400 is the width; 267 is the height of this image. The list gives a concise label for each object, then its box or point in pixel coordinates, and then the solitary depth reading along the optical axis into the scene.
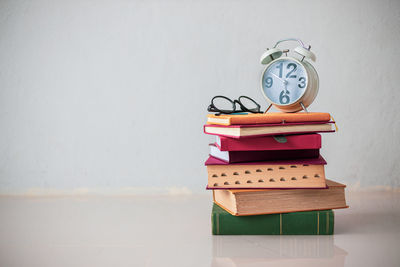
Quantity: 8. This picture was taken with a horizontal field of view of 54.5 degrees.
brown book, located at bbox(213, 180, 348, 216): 1.27
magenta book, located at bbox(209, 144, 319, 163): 1.29
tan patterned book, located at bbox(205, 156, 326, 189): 1.27
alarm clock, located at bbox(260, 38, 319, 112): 1.37
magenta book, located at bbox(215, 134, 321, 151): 1.26
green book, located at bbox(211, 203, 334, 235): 1.28
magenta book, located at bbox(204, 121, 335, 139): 1.22
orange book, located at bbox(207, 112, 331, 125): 1.23
